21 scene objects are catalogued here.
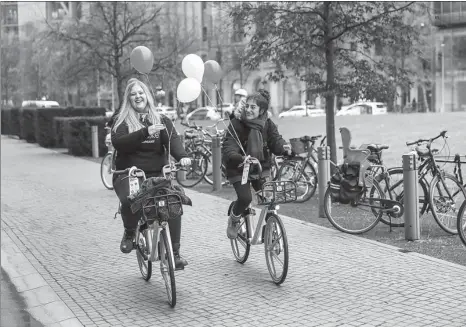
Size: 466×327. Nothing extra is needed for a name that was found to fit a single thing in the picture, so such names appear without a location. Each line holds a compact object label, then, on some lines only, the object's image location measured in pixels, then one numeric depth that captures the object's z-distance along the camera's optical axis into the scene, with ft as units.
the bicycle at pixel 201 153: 46.47
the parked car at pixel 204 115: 142.52
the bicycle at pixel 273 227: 20.02
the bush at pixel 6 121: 136.45
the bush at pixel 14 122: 127.03
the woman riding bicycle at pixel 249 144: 21.59
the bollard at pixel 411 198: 26.02
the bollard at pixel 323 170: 31.76
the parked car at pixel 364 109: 133.39
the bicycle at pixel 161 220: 18.40
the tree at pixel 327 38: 39.17
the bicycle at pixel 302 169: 37.58
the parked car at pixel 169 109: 189.32
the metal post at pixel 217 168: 44.14
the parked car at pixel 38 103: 115.88
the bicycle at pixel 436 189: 27.07
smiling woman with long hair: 19.74
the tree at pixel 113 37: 83.51
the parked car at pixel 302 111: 164.66
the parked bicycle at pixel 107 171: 45.83
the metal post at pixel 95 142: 72.76
